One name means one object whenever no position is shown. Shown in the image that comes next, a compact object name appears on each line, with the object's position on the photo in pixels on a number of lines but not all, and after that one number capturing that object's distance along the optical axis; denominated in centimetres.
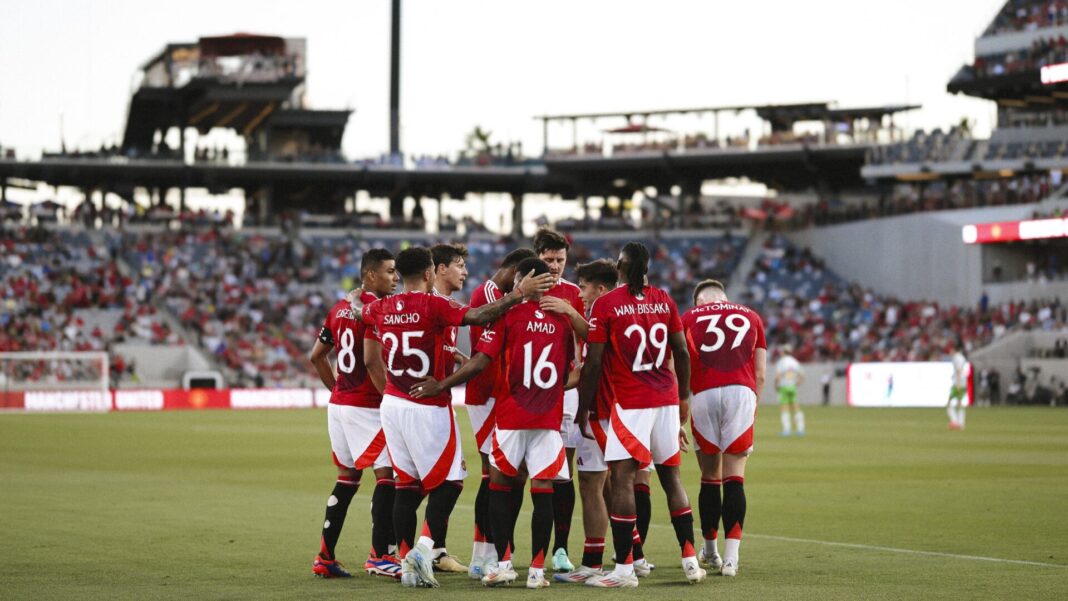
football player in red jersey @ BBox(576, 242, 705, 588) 1112
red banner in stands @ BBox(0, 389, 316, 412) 5269
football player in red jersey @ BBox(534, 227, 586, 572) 1158
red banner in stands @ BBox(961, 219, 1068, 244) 5740
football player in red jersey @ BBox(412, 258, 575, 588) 1088
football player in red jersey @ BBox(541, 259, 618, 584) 1116
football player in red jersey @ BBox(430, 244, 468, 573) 1188
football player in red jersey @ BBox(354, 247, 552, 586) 1105
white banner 5478
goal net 5241
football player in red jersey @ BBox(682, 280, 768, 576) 1205
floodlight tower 8319
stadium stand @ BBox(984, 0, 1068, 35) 7150
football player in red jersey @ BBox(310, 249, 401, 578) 1166
